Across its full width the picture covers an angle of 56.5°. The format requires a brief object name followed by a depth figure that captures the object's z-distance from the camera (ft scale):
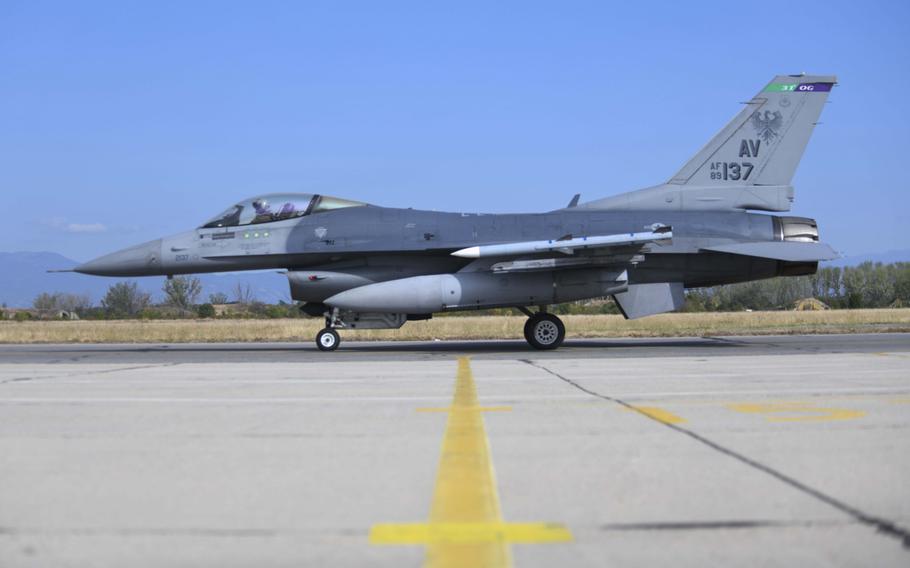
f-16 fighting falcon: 56.49
